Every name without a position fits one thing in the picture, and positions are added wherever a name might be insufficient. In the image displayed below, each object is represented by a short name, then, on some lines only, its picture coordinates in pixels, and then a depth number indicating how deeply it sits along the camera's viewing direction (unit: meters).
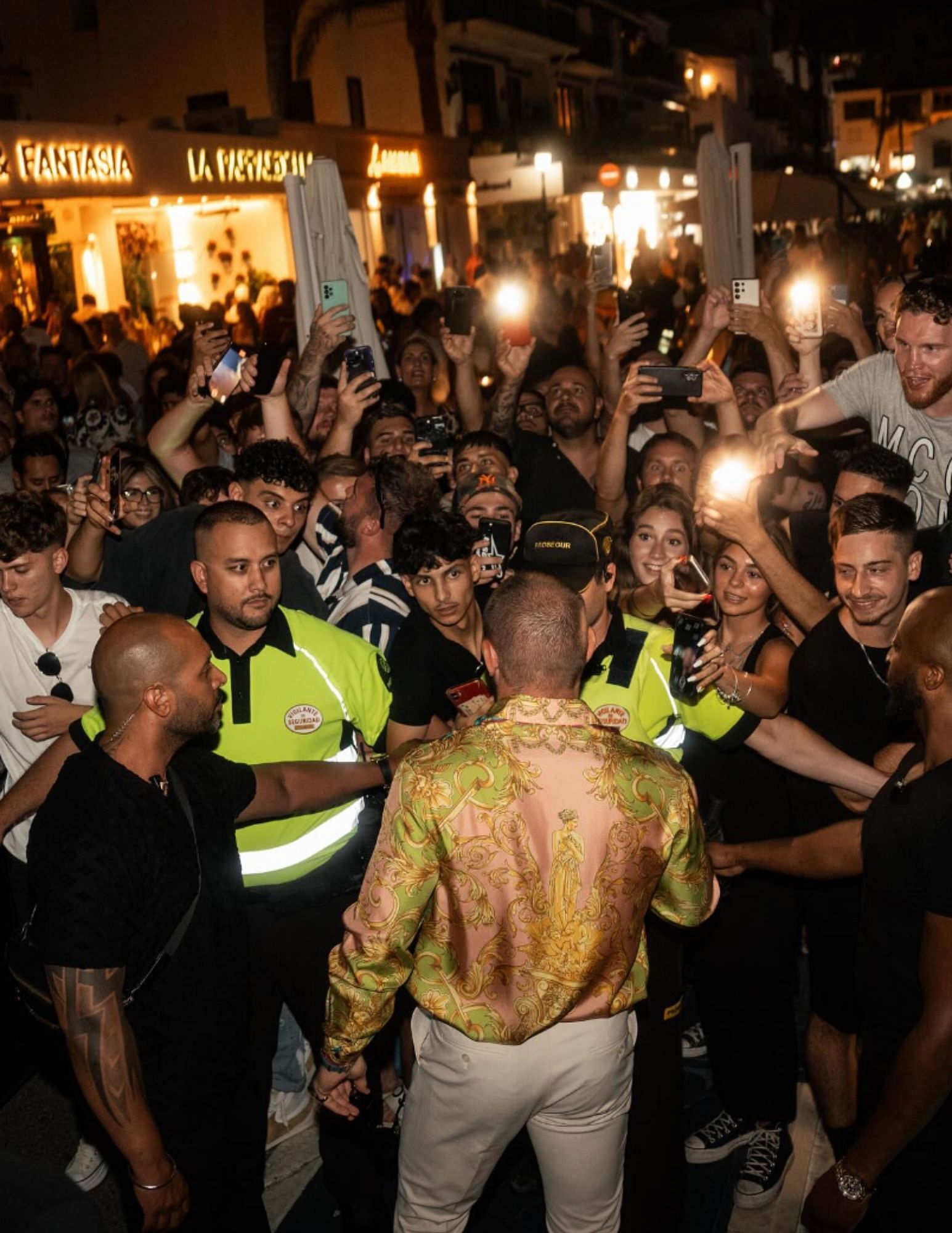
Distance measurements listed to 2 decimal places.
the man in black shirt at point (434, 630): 4.08
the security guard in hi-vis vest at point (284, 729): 3.82
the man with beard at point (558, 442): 6.57
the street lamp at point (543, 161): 20.42
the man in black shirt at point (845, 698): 3.84
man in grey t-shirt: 4.57
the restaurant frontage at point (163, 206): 14.26
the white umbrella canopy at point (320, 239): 6.93
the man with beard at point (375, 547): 4.79
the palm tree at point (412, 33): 24.97
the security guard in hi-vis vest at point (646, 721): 3.36
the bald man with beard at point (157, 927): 2.81
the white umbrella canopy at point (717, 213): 7.98
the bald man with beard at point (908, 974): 2.66
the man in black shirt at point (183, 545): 4.92
